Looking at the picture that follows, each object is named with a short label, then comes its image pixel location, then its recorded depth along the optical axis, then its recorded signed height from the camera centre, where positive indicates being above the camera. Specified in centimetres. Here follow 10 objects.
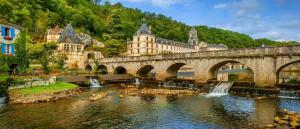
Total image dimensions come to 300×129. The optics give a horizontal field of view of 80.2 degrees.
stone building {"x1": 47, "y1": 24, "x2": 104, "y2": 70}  5404 +535
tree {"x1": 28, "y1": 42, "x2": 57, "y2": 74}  3689 +373
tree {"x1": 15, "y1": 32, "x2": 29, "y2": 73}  2838 +286
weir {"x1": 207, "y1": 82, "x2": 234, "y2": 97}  2888 -347
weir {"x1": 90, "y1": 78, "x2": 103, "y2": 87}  3905 -316
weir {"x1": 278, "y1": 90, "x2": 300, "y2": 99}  2416 -375
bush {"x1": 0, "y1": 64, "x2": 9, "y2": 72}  2695 +13
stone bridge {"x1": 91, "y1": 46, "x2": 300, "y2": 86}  2673 +113
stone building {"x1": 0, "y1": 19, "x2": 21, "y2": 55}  2875 +538
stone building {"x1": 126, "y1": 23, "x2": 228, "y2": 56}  7803 +1092
